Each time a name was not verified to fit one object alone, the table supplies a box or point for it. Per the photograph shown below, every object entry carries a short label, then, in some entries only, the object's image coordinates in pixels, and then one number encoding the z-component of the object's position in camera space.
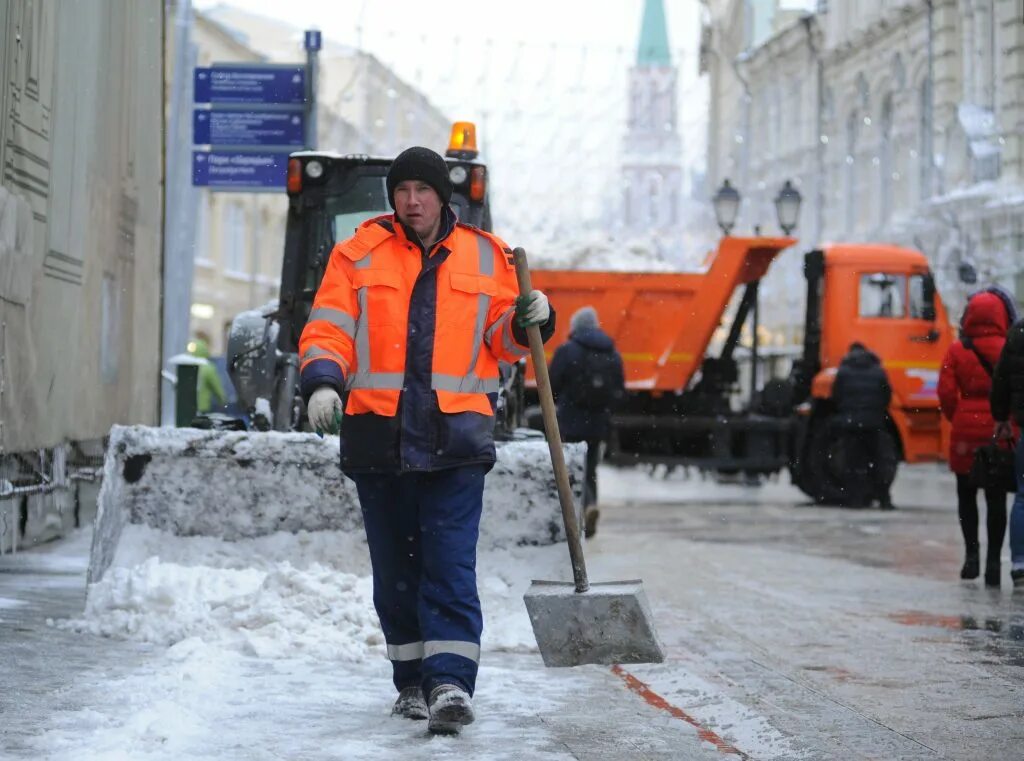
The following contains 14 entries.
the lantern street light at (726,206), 21.80
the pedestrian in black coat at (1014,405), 9.28
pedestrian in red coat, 9.95
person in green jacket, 18.73
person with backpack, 13.40
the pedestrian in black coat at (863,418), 17.20
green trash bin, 13.76
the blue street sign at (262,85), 18.16
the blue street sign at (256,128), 18.11
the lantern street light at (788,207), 21.69
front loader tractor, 9.66
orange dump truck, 18.33
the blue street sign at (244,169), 17.89
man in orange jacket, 5.29
